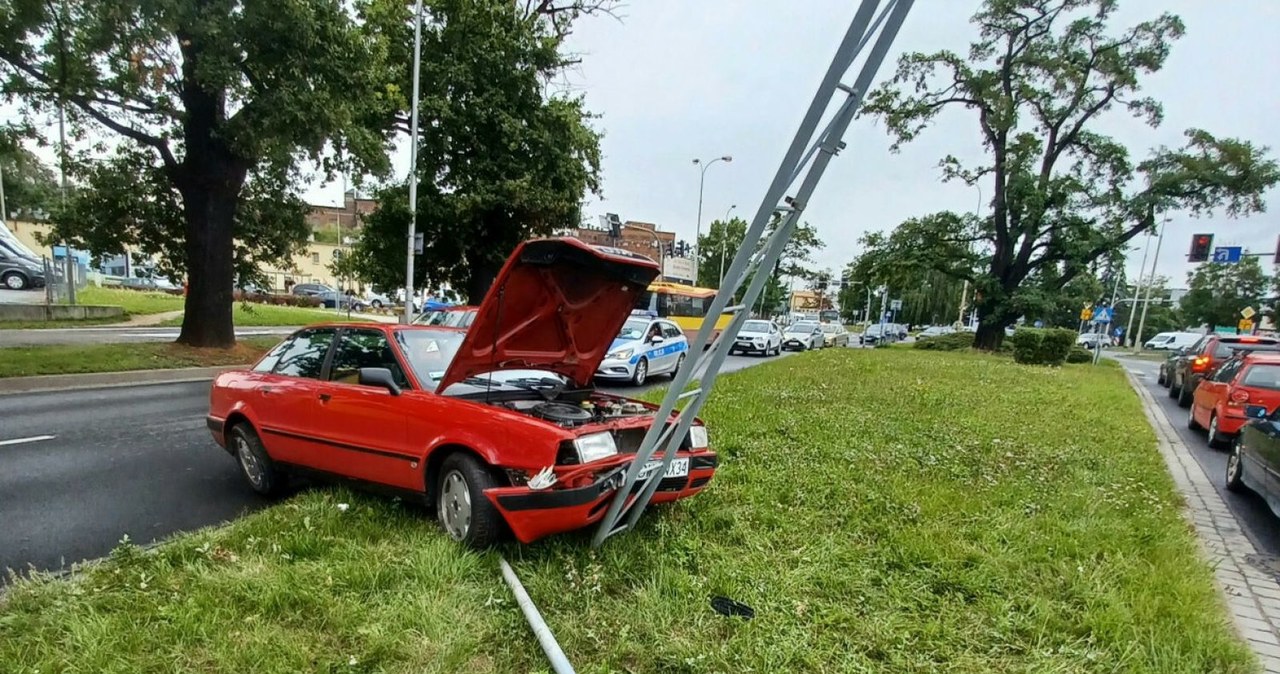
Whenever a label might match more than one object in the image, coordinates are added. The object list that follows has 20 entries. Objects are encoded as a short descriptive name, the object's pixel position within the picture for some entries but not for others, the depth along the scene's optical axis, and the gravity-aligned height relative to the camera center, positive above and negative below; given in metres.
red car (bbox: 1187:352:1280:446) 7.55 -0.79
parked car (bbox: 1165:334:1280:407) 11.77 -0.50
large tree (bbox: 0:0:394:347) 9.10 +2.40
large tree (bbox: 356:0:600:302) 19.11 +4.25
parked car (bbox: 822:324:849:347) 33.38 -2.07
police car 12.13 -1.46
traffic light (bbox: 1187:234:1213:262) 21.53 +2.93
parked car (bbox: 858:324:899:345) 36.42 -2.19
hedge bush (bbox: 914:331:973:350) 28.23 -1.65
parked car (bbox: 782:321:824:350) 27.16 -1.90
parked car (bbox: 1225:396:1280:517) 4.85 -1.11
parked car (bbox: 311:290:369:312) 42.12 -3.17
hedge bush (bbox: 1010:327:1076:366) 20.09 -0.97
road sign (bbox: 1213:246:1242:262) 23.64 +3.06
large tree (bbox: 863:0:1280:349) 21.86 +5.75
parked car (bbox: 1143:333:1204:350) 45.03 -1.07
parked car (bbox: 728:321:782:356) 22.12 -1.73
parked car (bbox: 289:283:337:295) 46.51 -2.72
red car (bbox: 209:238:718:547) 3.29 -0.90
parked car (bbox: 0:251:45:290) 25.05 -1.78
